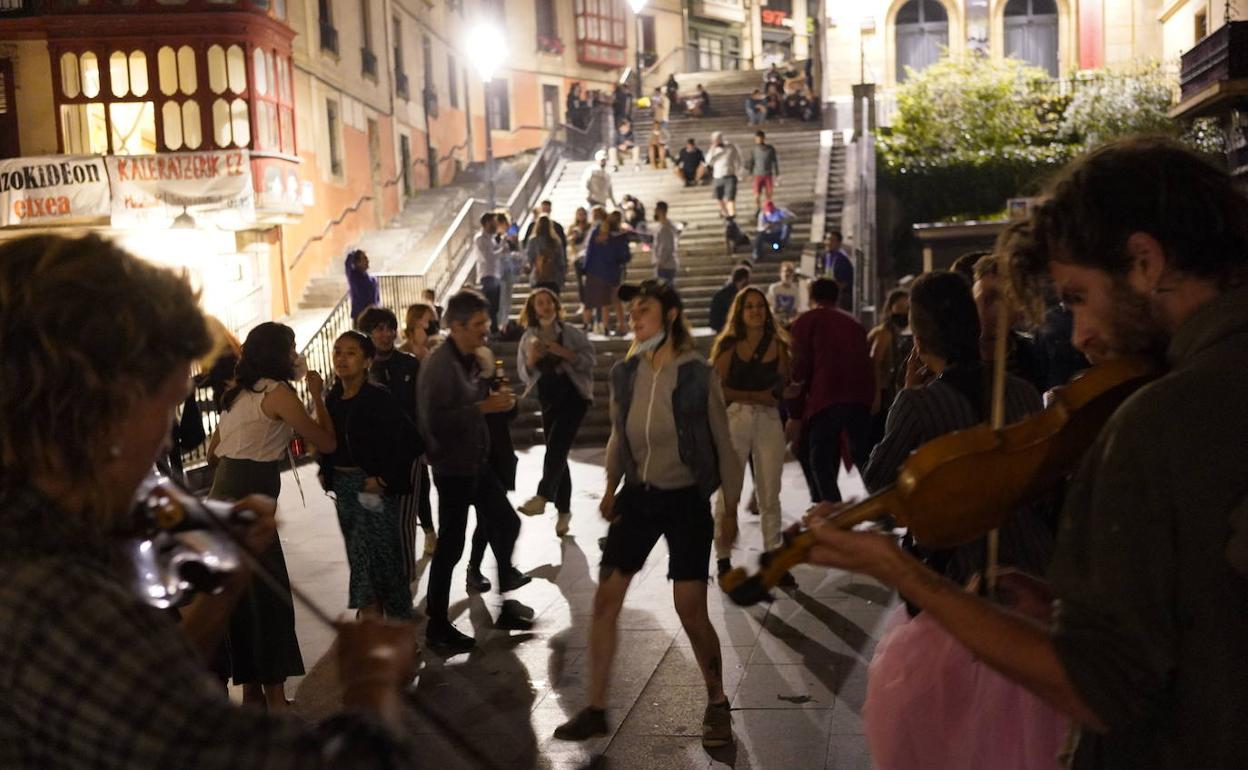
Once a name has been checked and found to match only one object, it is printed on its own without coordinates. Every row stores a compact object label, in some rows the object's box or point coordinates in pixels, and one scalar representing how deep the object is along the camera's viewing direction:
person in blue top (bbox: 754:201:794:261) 21.44
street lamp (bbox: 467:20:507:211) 23.19
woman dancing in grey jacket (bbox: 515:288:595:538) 9.92
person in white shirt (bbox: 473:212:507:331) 18.22
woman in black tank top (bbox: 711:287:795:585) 8.27
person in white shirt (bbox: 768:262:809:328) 16.84
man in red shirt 8.63
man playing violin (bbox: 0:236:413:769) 1.43
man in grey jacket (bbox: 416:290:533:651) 6.96
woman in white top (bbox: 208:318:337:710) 5.59
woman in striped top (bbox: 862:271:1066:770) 2.83
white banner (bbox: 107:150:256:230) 23.09
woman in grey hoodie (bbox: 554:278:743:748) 5.34
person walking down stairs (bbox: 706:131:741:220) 23.11
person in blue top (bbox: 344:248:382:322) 16.52
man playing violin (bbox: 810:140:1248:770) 1.66
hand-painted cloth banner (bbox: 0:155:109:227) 23.14
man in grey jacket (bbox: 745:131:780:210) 23.30
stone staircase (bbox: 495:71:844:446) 17.22
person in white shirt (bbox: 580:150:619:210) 23.84
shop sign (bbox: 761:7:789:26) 57.47
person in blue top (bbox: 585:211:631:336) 18.23
